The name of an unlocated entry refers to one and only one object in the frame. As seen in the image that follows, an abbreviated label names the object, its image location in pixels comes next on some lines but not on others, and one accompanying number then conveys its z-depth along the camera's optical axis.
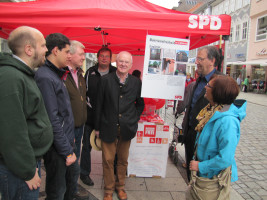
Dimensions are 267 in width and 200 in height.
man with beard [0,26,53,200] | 1.23
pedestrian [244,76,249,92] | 21.32
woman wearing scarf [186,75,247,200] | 1.57
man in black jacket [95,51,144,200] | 2.61
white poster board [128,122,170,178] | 3.34
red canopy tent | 2.54
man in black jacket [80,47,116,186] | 3.11
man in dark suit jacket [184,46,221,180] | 2.45
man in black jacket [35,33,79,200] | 1.74
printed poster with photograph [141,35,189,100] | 2.86
